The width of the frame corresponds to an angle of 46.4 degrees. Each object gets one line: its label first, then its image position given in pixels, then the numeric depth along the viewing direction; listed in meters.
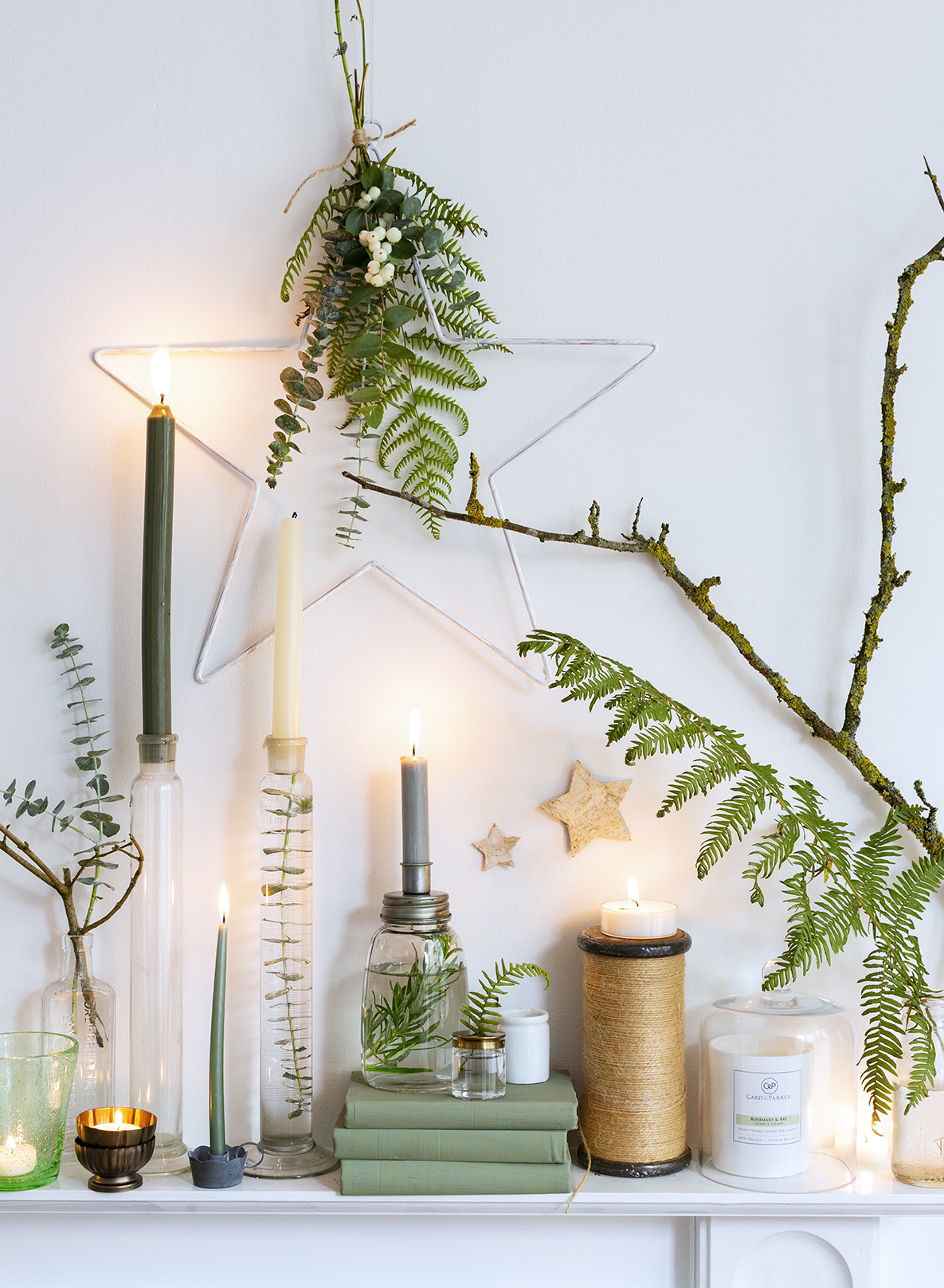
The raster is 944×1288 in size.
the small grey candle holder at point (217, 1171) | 0.86
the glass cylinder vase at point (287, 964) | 0.92
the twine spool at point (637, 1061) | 0.88
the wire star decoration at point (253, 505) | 0.98
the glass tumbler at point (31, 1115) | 0.86
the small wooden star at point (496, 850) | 0.98
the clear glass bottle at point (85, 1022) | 0.93
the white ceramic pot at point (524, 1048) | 0.90
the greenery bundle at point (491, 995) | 0.91
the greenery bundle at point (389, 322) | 0.95
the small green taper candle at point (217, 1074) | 0.88
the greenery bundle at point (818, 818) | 0.87
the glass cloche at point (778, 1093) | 0.87
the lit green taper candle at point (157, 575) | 0.93
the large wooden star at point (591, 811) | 0.97
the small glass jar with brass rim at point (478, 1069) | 0.87
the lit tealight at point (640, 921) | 0.90
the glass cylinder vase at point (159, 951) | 0.92
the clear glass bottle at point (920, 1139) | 0.88
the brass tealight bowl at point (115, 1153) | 0.85
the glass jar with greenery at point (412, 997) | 0.90
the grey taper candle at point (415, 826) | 0.92
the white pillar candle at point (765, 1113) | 0.87
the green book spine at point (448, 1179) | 0.85
